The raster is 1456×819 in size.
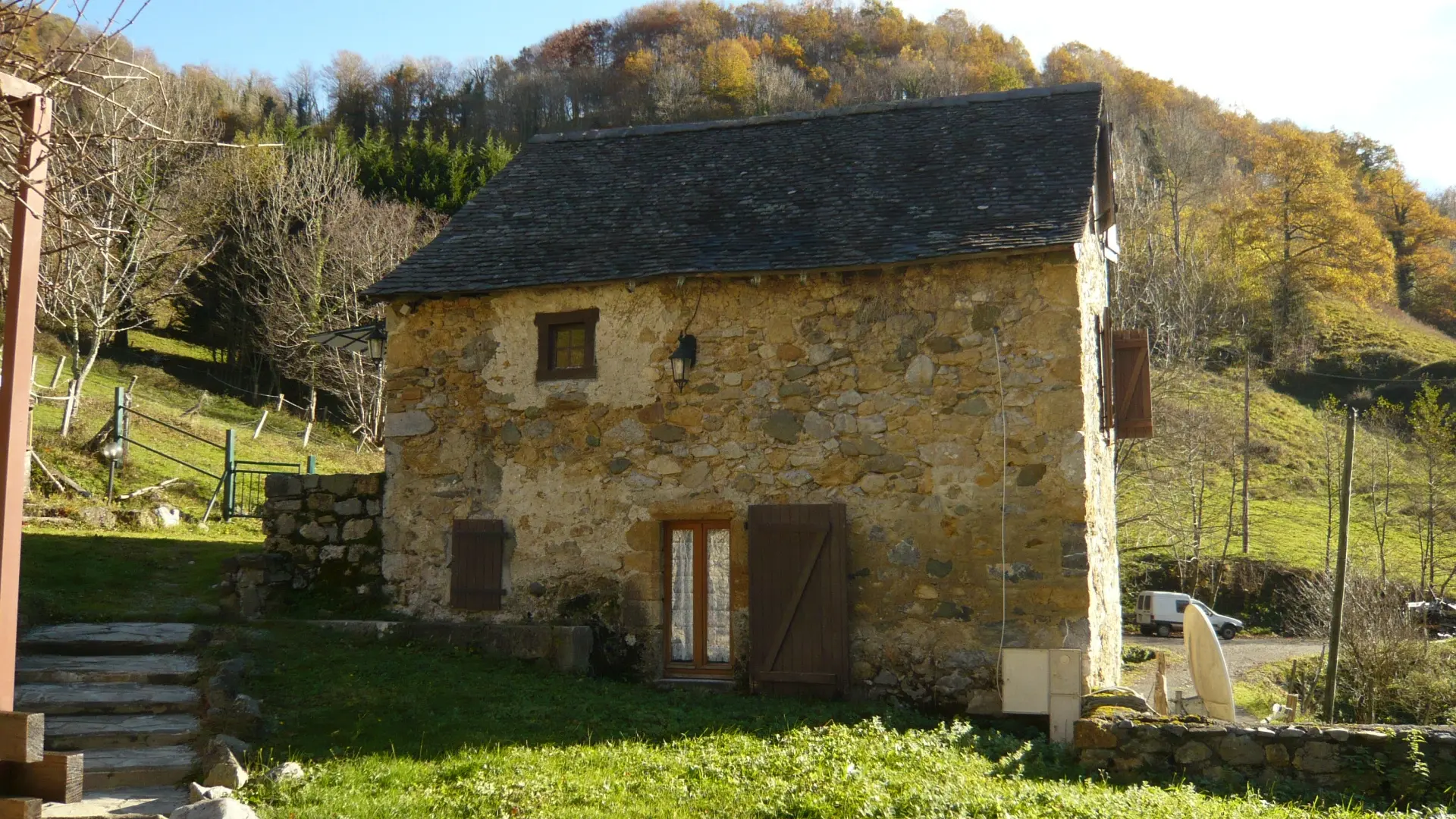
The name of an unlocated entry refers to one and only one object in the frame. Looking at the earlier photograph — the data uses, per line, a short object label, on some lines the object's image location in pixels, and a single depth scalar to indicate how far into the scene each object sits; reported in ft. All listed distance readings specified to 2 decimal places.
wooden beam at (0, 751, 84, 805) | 11.07
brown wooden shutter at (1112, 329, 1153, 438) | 37.91
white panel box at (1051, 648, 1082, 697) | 29.86
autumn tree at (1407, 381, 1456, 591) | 85.25
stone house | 32.35
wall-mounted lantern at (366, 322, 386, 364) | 40.45
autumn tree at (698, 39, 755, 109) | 154.61
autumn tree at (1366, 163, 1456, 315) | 151.53
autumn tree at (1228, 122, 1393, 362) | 123.44
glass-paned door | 35.45
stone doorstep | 34.37
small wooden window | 36.88
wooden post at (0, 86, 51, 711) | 11.51
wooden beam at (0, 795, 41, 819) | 10.91
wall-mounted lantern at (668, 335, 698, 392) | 35.01
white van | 79.82
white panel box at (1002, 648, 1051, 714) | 30.25
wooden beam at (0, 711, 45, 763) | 11.12
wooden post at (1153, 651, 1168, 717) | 36.81
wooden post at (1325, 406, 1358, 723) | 46.73
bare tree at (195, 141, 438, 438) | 89.04
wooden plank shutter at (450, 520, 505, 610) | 36.45
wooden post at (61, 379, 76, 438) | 63.82
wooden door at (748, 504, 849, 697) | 32.94
